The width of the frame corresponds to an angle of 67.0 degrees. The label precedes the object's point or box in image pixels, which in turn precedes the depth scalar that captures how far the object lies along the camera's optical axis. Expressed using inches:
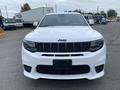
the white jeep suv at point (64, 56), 72.2
